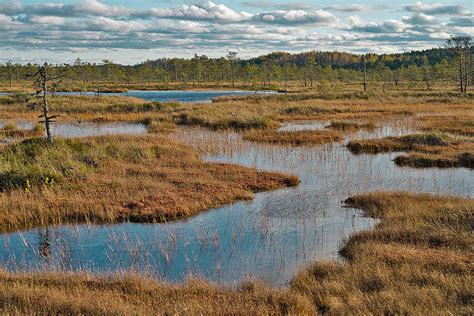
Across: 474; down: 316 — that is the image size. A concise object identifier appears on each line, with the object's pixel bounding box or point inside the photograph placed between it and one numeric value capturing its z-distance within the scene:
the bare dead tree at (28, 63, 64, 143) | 22.33
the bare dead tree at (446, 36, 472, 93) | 71.75
